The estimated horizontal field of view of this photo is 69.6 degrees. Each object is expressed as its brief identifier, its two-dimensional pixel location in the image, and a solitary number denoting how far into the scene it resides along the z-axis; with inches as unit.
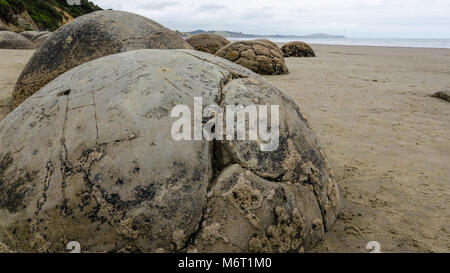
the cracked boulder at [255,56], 321.4
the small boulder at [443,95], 221.0
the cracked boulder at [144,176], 56.9
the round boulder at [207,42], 411.5
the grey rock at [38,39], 539.2
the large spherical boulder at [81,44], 153.6
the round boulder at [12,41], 479.8
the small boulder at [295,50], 586.4
